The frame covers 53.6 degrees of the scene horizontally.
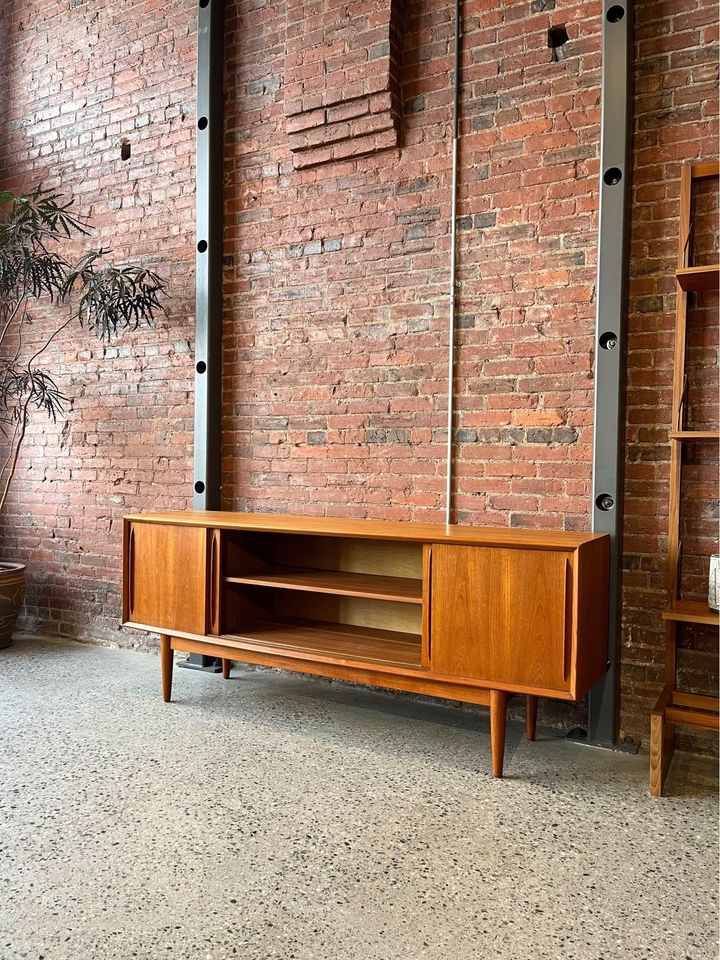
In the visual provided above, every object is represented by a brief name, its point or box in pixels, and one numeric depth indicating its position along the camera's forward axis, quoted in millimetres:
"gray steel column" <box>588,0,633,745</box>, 3027
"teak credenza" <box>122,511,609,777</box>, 2643
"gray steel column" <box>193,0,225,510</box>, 4145
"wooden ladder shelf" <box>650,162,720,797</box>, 2629
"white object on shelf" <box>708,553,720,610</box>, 2670
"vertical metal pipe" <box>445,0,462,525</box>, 3469
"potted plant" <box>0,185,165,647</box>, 4379
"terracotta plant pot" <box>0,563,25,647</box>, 4559
